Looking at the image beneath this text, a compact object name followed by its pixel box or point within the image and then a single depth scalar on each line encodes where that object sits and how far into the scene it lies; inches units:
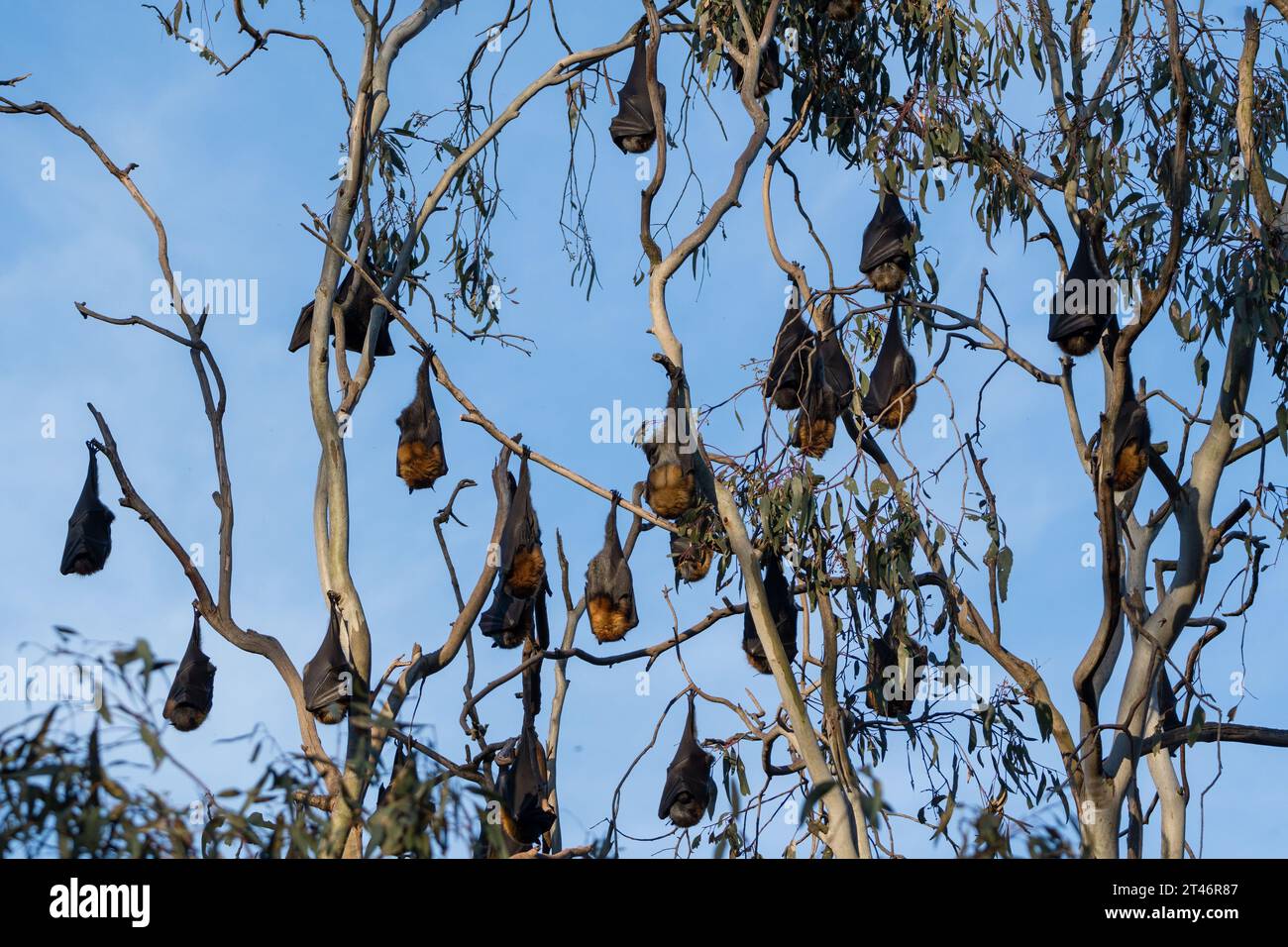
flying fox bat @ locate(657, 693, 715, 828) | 346.6
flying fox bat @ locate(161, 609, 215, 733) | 373.1
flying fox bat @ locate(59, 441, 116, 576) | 386.9
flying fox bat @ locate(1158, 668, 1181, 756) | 371.2
